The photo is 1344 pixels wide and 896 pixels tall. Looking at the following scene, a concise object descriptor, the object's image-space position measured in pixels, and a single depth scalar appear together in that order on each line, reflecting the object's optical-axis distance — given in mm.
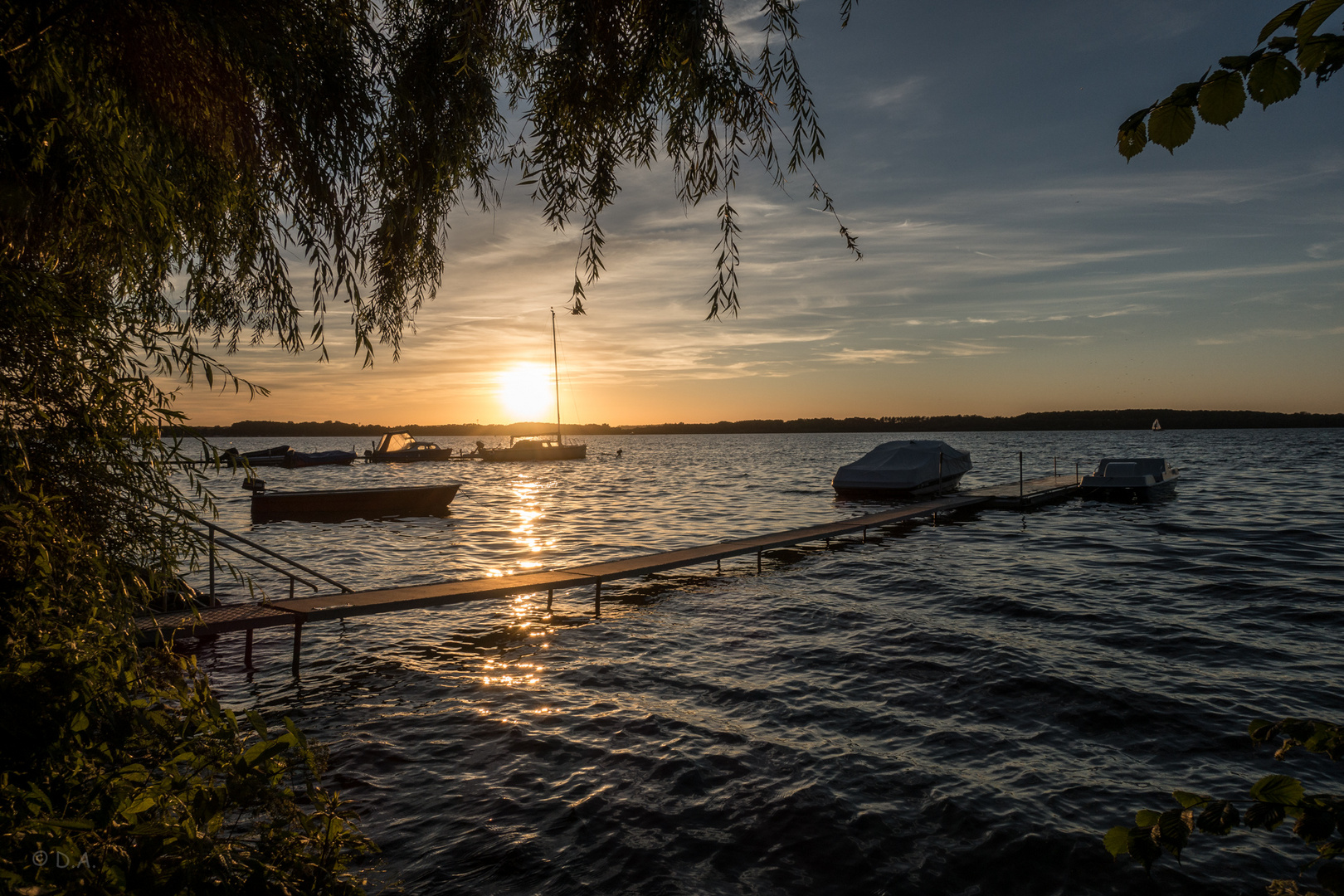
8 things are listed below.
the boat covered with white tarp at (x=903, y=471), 32375
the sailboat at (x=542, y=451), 86125
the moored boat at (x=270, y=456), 84575
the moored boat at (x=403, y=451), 87812
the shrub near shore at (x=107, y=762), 2707
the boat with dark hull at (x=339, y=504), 29578
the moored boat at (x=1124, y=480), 32062
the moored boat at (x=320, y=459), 87000
